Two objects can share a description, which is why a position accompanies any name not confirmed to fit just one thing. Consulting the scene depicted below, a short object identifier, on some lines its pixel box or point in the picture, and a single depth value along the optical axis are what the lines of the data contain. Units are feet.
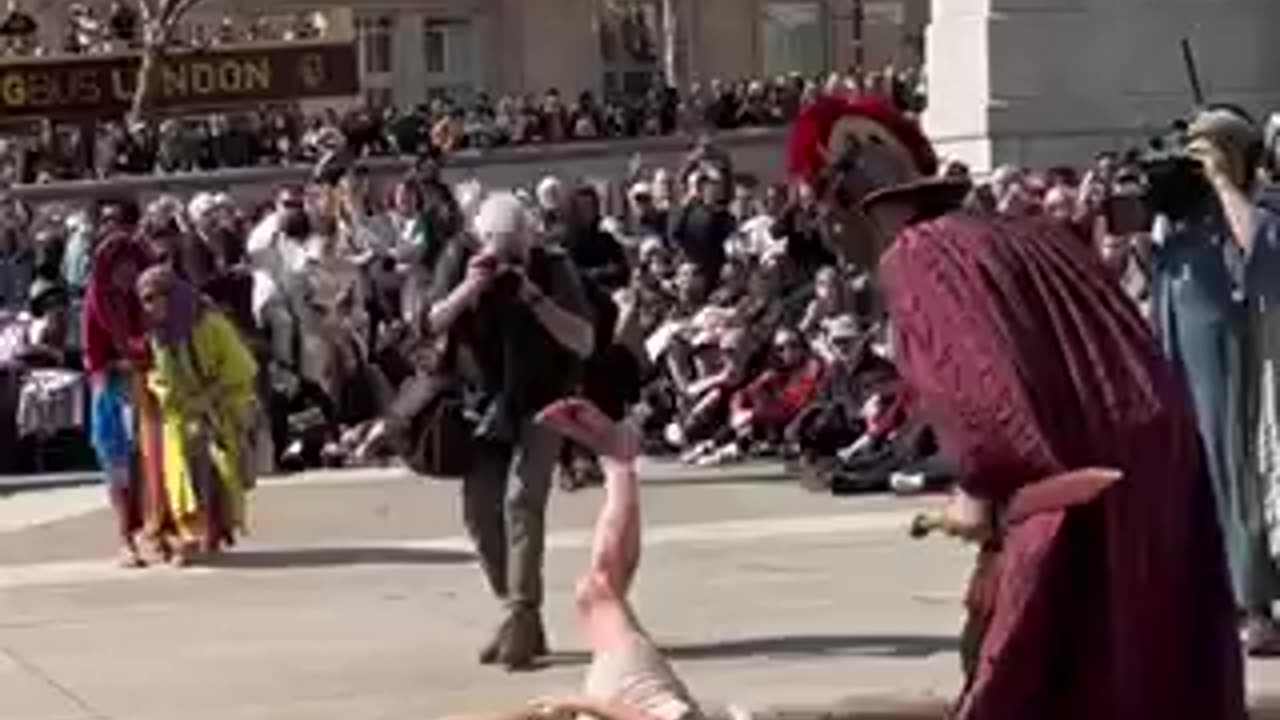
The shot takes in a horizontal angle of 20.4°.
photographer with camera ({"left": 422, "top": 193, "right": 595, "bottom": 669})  39.37
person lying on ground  18.94
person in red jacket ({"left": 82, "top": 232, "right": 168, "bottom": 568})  52.13
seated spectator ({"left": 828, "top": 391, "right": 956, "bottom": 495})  58.39
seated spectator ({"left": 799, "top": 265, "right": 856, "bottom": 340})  67.46
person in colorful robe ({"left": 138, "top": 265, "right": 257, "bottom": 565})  51.52
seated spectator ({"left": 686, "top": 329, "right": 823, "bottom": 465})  66.08
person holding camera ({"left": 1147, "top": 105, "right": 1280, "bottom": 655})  38.37
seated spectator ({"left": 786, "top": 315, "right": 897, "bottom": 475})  63.46
